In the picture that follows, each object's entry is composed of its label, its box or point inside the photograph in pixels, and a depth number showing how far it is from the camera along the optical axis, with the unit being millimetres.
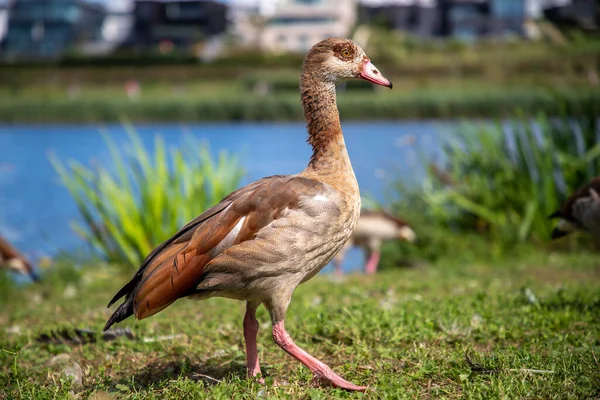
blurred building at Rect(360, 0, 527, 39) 74500
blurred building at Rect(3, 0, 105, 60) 85375
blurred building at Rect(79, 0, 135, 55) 86106
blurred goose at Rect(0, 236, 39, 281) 8922
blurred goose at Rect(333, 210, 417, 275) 10078
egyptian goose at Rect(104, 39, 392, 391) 3775
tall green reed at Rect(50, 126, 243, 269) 9453
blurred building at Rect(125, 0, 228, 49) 84062
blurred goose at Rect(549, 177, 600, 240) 5695
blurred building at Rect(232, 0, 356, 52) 79706
